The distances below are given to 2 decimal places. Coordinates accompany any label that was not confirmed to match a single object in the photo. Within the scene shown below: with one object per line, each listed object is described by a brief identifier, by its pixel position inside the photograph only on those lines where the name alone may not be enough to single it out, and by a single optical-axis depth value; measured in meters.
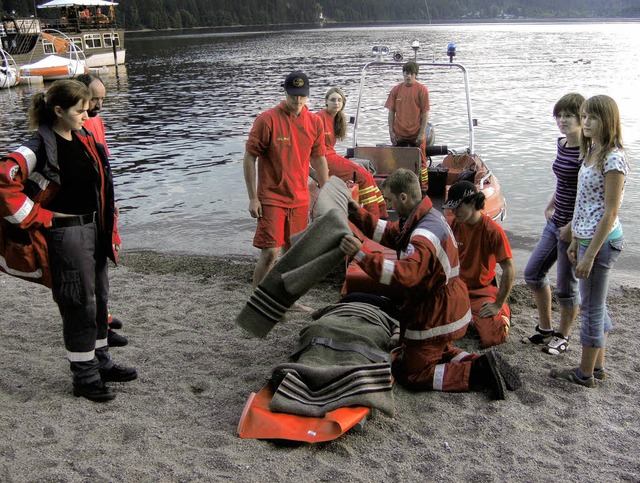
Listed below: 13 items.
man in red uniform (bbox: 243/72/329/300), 5.09
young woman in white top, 3.58
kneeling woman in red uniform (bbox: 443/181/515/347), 4.48
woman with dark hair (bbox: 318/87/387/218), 6.66
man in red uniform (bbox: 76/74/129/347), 4.32
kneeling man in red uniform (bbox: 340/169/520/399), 3.75
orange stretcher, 3.36
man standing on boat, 8.21
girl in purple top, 4.23
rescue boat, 7.39
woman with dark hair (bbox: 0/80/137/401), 3.40
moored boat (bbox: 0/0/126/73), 37.97
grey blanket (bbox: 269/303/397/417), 3.49
